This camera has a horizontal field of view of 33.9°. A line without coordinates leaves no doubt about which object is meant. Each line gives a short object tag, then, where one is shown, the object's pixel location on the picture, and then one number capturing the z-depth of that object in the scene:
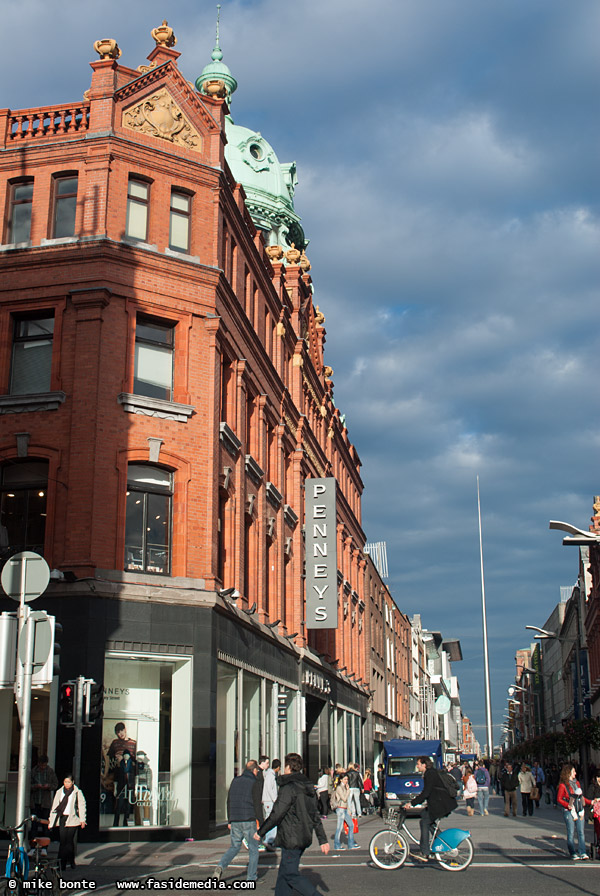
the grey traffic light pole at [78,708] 18.36
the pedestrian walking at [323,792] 30.09
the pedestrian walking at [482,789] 37.41
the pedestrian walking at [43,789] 20.06
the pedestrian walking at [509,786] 35.19
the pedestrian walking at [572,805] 18.66
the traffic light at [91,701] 18.42
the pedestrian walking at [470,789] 37.53
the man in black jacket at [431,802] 16.55
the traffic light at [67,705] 18.48
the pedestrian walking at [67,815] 16.09
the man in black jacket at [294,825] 11.27
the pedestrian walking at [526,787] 36.16
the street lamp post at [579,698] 40.37
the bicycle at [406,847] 16.73
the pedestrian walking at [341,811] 21.75
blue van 41.31
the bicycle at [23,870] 11.20
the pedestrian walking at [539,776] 47.03
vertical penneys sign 39.59
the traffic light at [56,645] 13.22
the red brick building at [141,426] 22.92
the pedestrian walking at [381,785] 44.97
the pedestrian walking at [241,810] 16.06
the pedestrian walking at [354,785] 24.29
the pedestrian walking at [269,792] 21.00
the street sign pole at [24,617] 11.29
